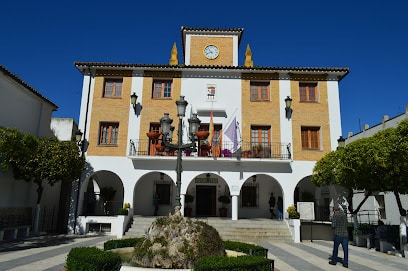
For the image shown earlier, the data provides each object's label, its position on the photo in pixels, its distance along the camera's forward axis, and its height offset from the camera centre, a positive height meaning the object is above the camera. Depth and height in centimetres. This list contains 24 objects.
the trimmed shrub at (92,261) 615 -136
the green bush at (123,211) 1582 -87
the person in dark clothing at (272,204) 1919 -42
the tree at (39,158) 1400 +163
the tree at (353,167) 1209 +136
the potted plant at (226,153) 1771 +244
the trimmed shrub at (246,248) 853 -146
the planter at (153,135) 960 +182
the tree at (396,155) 1138 +167
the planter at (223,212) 1900 -96
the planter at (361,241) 1446 -192
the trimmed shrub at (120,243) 918 -148
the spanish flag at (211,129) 1759 +377
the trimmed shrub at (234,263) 584 -129
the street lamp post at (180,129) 933 +203
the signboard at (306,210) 1545 -58
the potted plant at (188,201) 1870 -35
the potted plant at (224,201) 1903 -30
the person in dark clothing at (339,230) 966 -97
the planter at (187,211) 1869 -94
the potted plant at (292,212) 1588 -74
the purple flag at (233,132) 1756 +360
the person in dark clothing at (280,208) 1842 -63
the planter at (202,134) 942 +185
